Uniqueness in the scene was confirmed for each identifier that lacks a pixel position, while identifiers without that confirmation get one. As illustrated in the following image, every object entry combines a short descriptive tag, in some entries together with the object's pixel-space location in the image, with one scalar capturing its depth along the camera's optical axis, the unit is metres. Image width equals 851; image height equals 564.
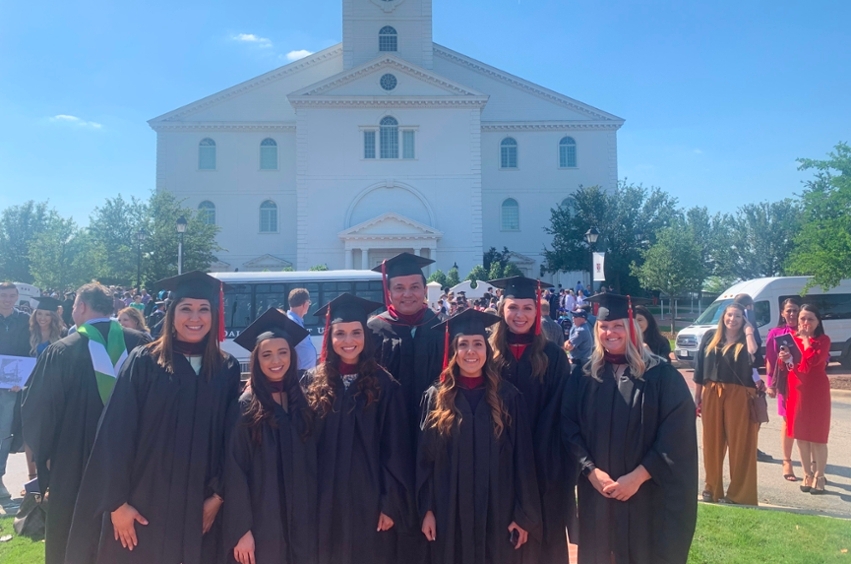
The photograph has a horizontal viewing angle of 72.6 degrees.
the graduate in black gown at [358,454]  3.81
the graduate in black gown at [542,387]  4.11
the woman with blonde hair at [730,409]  6.05
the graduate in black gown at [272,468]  3.56
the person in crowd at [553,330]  8.17
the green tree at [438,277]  28.48
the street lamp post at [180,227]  21.94
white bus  16.61
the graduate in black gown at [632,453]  3.66
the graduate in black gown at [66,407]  4.28
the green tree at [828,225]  13.15
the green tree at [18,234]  54.91
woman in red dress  6.59
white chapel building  34.22
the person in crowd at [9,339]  6.60
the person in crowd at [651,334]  5.93
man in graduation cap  4.64
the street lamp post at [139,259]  24.19
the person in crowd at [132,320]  6.39
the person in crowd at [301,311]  7.15
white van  16.17
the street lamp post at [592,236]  21.74
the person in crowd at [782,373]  7.09
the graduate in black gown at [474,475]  3.81
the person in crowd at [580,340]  10.23
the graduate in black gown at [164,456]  3.48
